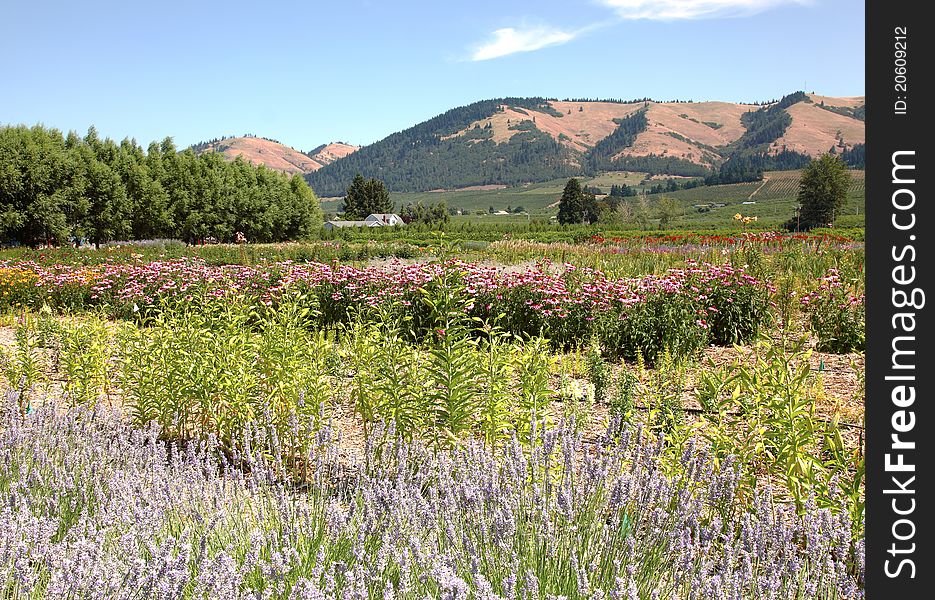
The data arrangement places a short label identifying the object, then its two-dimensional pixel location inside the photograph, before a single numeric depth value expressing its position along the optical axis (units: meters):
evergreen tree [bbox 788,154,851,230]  54.81
